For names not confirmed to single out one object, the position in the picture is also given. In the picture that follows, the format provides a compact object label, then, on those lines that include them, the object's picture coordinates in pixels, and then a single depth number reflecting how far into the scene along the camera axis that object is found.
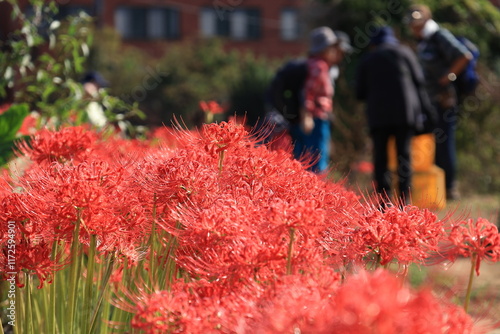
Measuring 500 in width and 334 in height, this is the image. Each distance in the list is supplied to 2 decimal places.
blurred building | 73.49
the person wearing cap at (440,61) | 15.12
